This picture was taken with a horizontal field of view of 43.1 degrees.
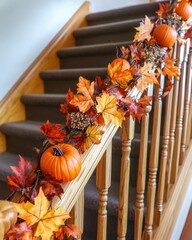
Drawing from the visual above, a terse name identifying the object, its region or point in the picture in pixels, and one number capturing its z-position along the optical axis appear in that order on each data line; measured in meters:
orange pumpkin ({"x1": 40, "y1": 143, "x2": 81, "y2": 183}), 0.55
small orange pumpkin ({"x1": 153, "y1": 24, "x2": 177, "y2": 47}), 0.84
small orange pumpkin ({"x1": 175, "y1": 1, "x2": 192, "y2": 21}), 0.92
